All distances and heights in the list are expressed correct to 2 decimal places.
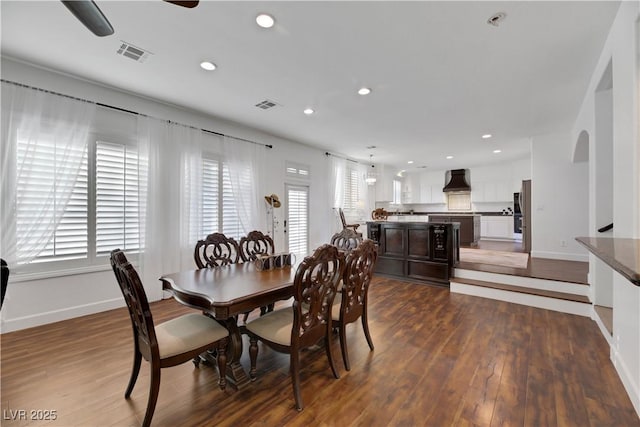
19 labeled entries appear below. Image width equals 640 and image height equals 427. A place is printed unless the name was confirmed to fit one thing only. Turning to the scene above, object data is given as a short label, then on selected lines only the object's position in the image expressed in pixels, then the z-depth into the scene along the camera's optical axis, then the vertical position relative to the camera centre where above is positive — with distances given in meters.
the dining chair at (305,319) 1.80 -0.79
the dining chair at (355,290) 2.22 -0.66
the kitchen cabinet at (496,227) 9.11 -0.43
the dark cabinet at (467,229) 8.38 -0.45
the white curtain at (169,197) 3.78 +0.25
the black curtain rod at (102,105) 2.88 +1.39
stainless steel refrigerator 6.77 +0.02
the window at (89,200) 2.93 +0.17
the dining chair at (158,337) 1.56 -0.82
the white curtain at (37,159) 2.80 +0.61
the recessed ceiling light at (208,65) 2.89 +1.62
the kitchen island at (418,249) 4.66 -0.64
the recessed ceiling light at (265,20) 2.18 +1.60
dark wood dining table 1.75 -0.54
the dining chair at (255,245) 3.20 -0.37
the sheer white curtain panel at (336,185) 6.96 +0.77
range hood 9.91 +1.21
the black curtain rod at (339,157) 6.83 +1.56
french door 5.96 -0.13
